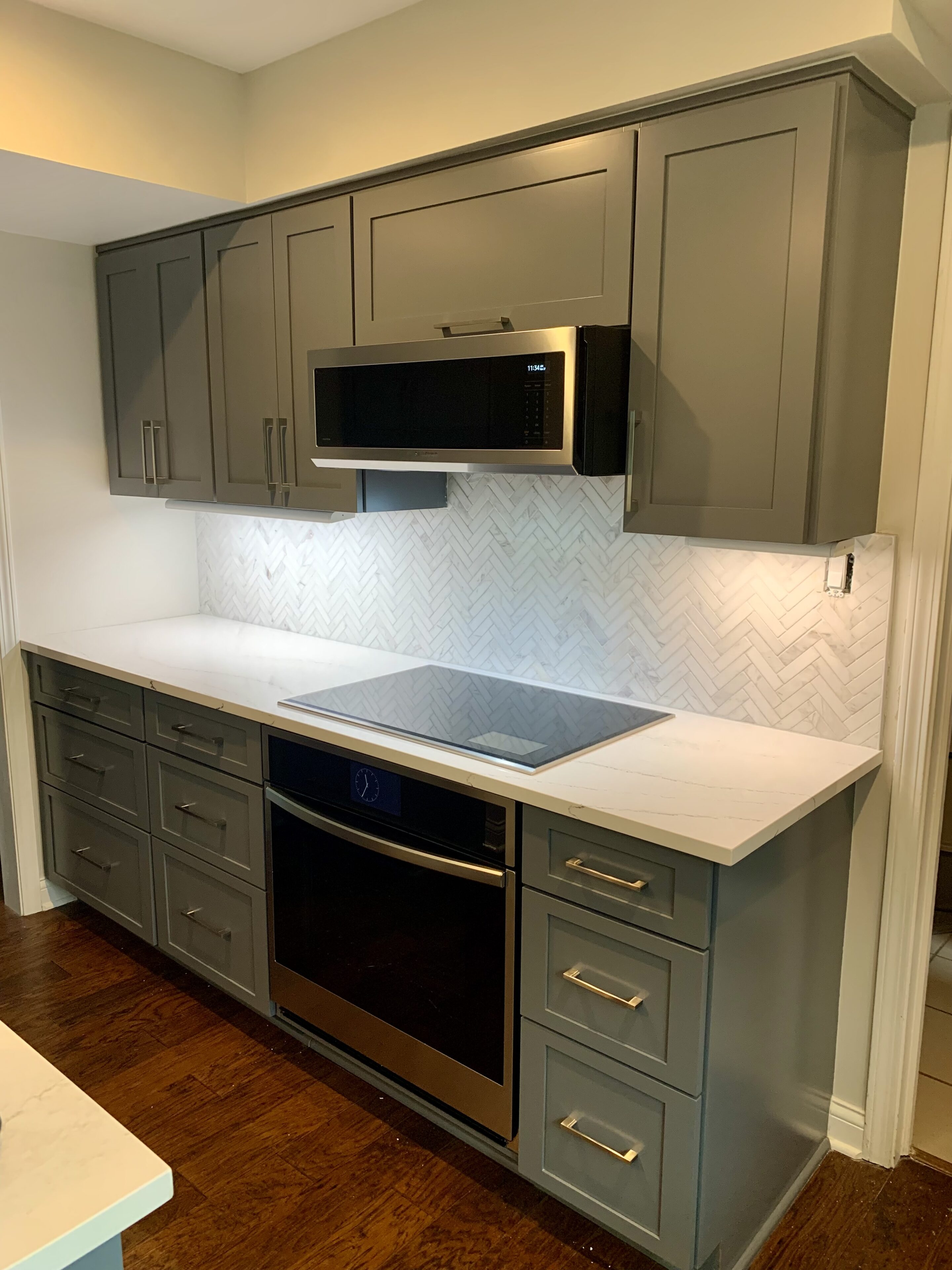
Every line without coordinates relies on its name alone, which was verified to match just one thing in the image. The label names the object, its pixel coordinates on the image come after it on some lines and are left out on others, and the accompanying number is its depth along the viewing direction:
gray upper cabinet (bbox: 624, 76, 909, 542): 1.69
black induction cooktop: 2.05
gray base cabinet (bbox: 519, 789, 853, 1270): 1.68
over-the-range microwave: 1.86
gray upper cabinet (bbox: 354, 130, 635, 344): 1.91
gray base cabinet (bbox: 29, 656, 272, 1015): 2.51
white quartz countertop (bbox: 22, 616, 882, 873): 1.68
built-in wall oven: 1.95
